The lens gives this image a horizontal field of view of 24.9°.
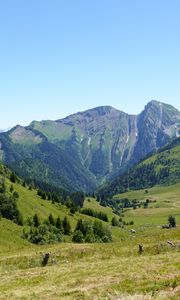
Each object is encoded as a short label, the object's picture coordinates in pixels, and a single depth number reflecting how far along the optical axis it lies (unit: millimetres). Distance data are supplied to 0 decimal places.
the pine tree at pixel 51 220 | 161775
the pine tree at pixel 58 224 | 159250
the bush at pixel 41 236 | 113031
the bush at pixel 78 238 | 118369
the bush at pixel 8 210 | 149500
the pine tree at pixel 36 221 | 153250
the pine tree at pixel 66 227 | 160000
